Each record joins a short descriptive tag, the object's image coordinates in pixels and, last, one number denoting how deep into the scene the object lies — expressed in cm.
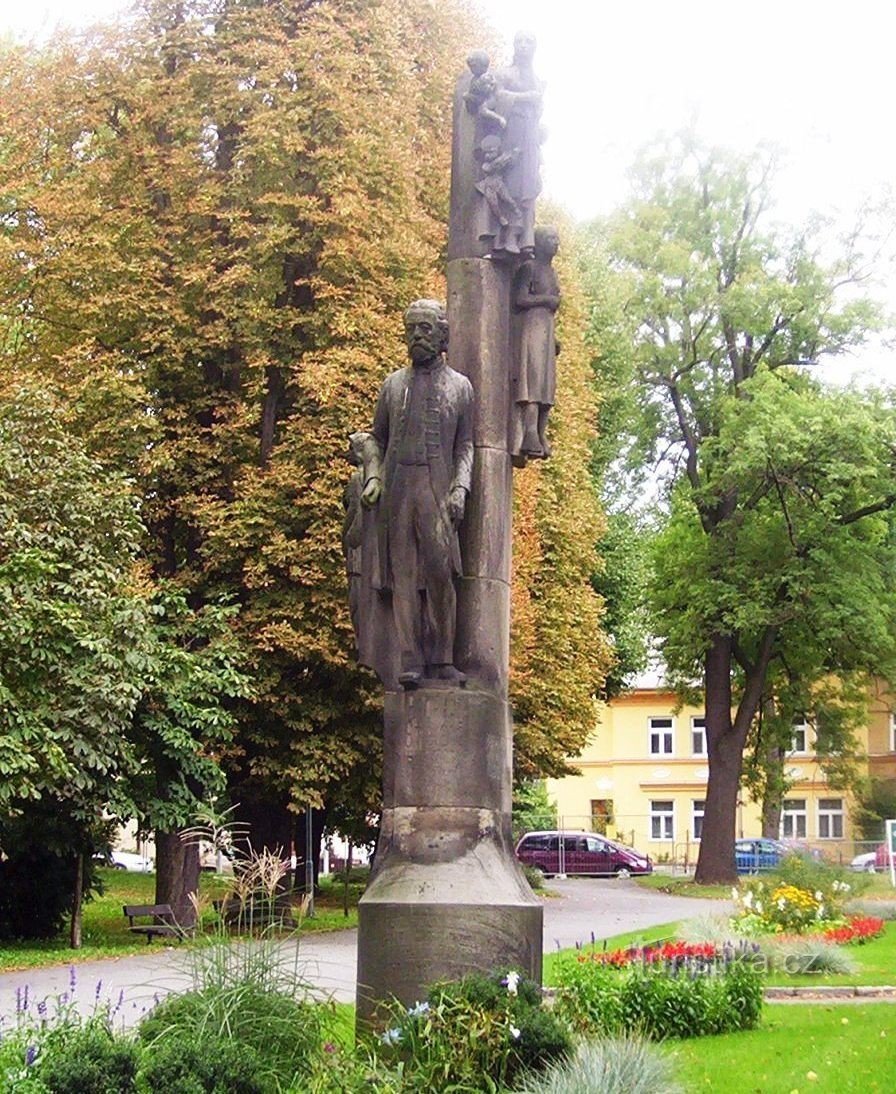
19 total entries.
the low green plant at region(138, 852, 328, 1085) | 891
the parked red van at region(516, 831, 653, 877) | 5478
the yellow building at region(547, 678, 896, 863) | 7244
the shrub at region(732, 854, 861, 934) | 2208
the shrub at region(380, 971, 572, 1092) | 888
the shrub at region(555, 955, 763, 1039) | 1220
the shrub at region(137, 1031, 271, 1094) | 804
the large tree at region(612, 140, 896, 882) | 3950
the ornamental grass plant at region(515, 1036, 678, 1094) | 862
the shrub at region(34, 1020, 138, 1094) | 793
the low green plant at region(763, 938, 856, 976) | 1778
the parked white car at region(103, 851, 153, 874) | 6192
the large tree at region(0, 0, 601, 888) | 2712
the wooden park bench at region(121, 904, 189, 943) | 2344
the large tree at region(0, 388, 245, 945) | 2130
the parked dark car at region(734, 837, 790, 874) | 5141
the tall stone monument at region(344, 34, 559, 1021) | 1062
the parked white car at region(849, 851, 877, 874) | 5190
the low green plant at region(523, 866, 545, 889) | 4114
